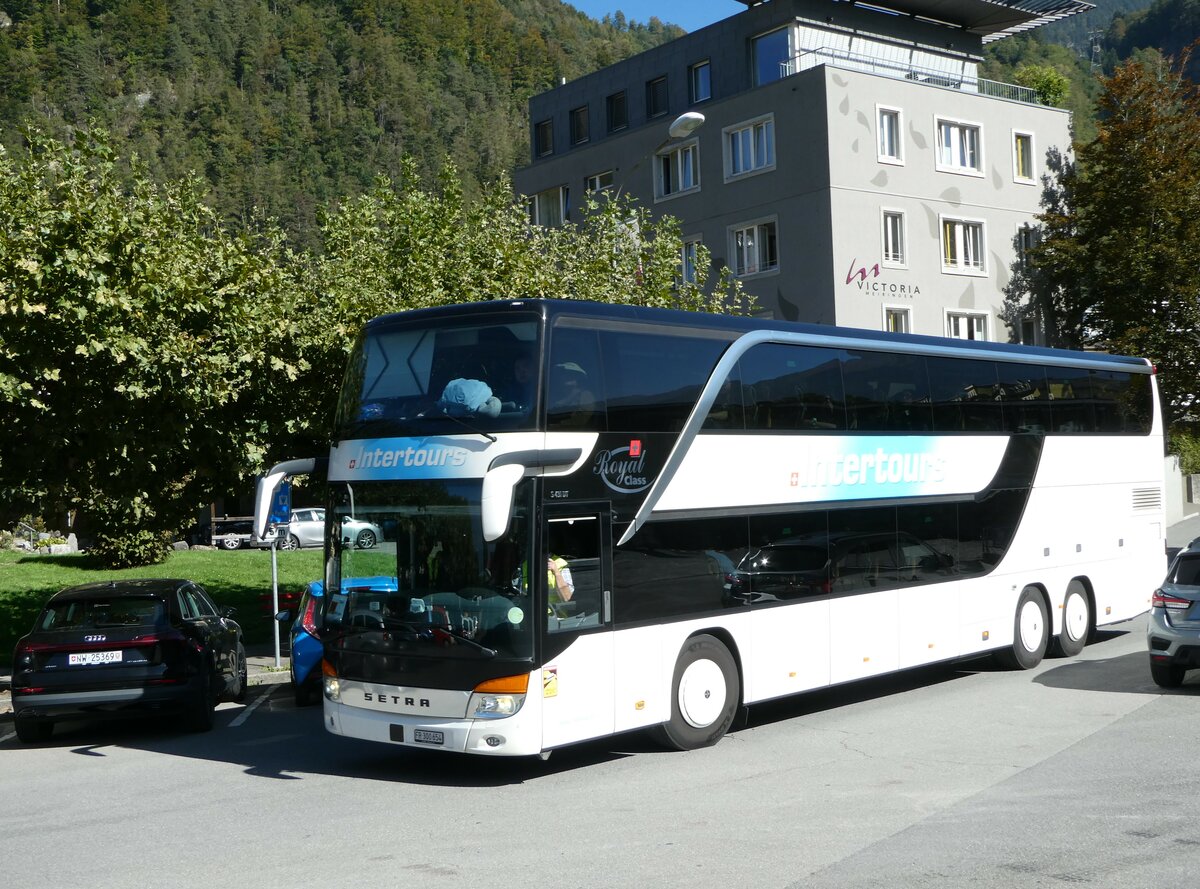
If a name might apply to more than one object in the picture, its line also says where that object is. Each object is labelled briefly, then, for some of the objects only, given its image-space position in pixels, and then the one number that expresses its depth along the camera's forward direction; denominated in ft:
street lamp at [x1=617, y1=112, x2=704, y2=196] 72.59
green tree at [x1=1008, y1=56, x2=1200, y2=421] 136.67
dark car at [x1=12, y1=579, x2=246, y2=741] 41.37
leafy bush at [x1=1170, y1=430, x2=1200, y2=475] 155.94
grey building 121.90
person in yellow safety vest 33.94
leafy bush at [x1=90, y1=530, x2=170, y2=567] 106.22
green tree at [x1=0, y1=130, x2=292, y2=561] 46.50
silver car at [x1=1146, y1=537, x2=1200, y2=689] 43.52
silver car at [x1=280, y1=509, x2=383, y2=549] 149.59
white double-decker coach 33.63
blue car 50.14
